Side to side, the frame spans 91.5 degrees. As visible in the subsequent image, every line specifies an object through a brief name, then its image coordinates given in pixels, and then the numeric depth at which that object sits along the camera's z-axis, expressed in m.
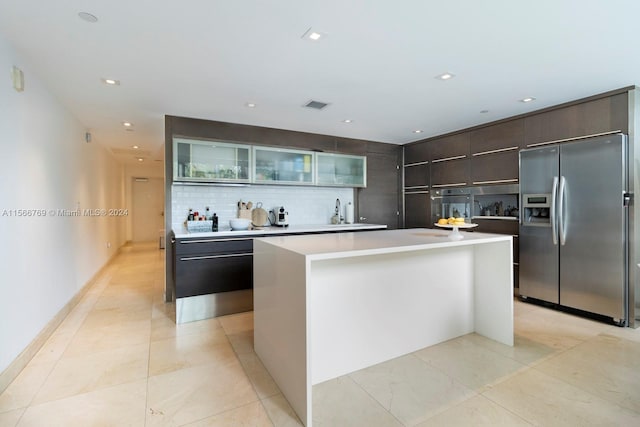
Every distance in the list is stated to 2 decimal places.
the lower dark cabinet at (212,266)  3.37
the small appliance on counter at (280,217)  4.55
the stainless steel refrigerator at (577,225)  3.15
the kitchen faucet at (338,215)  5.25
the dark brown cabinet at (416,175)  5.34
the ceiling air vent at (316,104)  3.49
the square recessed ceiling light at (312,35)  2.09
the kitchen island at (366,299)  1.88
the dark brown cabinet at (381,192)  5.49
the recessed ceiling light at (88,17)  1.90
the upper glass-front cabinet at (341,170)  4.94
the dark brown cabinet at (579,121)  3.15
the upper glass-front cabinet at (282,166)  4.40
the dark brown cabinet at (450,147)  4.67
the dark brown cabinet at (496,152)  4.01
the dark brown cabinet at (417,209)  5.30
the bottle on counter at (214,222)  4.04
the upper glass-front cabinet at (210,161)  3.93
